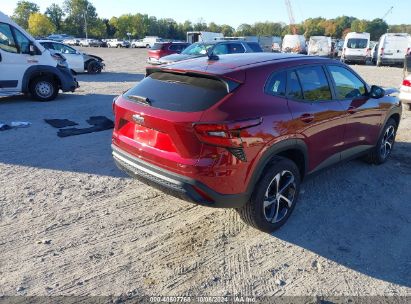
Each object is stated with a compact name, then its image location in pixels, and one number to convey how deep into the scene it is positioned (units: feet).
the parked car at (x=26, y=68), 30.37
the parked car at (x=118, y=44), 223.51
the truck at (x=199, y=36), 117.60
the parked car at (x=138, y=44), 228.63
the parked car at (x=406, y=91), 29.91
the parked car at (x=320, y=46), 101.86
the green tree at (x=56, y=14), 390.26
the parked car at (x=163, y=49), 65.08
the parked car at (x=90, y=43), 232.94
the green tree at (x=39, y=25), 336.08
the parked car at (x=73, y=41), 232.53
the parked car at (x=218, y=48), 48.55
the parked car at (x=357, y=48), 88.48
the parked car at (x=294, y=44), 108.88
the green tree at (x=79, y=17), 382.63
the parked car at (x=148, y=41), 224.94
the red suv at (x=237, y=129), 10.18
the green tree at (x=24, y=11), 394.73
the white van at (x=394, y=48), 79.46
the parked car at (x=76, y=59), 51.99
